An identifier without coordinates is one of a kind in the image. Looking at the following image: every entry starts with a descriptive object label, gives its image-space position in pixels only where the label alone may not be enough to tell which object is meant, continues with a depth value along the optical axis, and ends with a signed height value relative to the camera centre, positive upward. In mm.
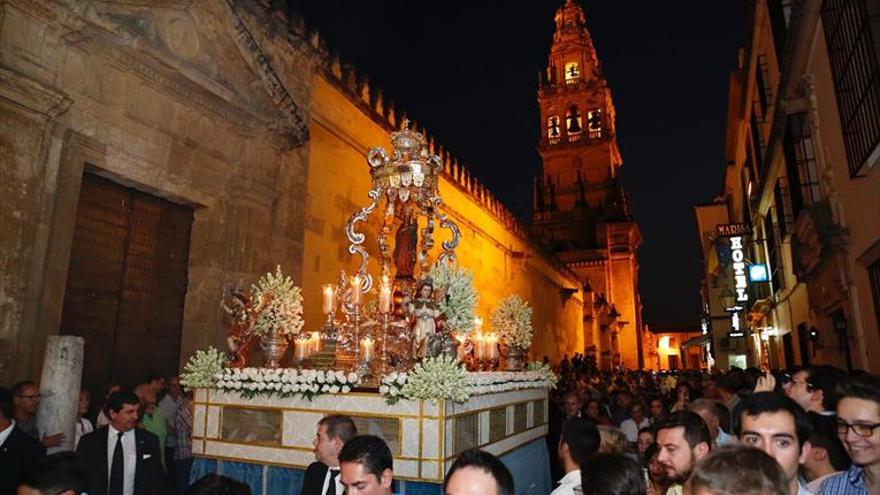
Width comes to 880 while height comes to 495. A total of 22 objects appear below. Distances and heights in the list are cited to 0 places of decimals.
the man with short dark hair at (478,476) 2684 -564
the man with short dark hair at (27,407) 5578 -494
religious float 6020 -181
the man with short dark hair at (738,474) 2004 -410
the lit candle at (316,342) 8523 +264
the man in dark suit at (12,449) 4352 -730
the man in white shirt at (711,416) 4965 -486
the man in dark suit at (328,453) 4480 -749
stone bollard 5742 -295
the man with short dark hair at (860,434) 3107 -405
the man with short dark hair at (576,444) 4203 -631
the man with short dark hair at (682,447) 3586 -548
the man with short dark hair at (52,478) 3105 -673
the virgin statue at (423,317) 6879 +548
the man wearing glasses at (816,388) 4720 -231
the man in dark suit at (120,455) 4945 -877
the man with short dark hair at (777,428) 3066 -372
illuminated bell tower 49094 +16158
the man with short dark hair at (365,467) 3408 -660
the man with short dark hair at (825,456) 3851 -646
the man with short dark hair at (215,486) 2641 -605
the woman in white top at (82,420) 6508 -733
